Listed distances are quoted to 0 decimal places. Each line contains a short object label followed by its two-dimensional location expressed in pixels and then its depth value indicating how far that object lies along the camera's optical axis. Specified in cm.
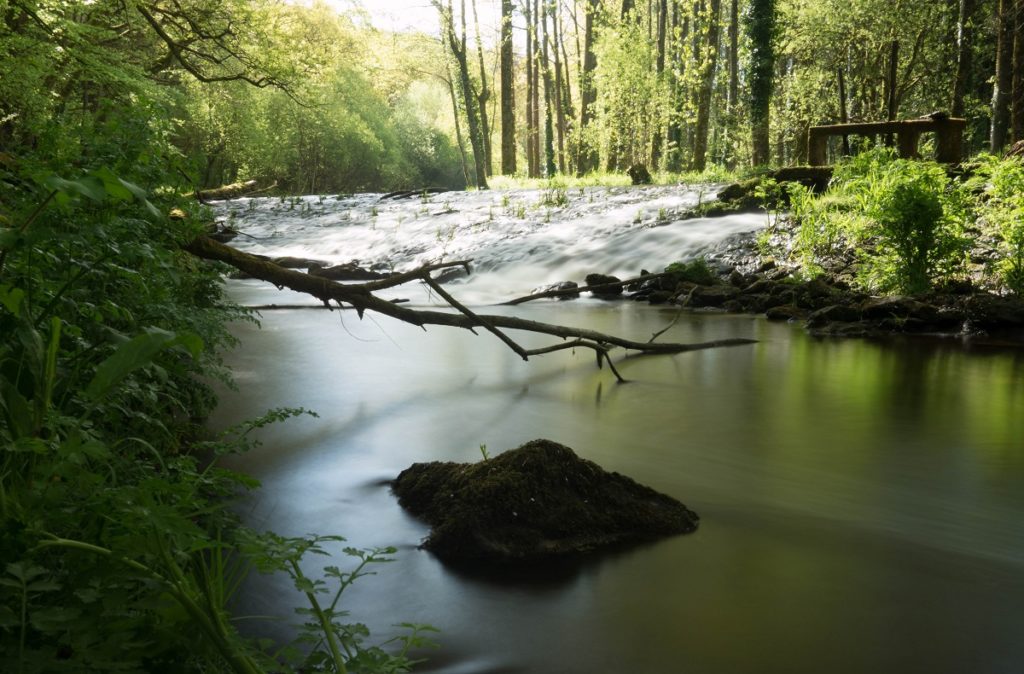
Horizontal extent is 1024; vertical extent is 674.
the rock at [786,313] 1212
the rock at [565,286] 1506
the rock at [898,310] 1088
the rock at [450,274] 1791
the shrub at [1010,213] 1061
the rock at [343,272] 711
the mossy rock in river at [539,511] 398
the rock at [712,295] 1352
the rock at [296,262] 919
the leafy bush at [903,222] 1103
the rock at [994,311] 1038
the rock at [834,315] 1140
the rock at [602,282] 1502
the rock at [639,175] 2617
